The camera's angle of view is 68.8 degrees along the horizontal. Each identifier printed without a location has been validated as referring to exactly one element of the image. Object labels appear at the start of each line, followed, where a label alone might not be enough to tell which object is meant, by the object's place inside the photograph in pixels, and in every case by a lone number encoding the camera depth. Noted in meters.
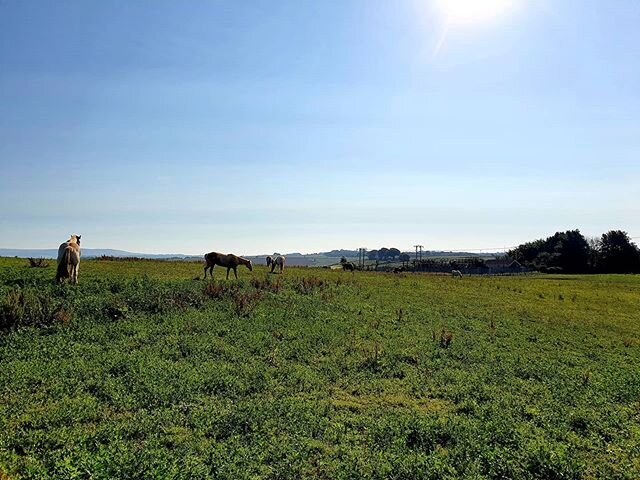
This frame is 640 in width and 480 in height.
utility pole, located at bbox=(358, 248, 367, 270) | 92.68
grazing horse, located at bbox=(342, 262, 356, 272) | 52.35
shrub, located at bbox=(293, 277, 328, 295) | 24.56
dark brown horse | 26.97
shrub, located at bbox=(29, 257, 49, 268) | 25.57
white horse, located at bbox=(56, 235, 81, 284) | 19.20
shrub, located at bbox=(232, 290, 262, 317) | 18.36
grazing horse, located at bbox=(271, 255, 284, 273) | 34.92
